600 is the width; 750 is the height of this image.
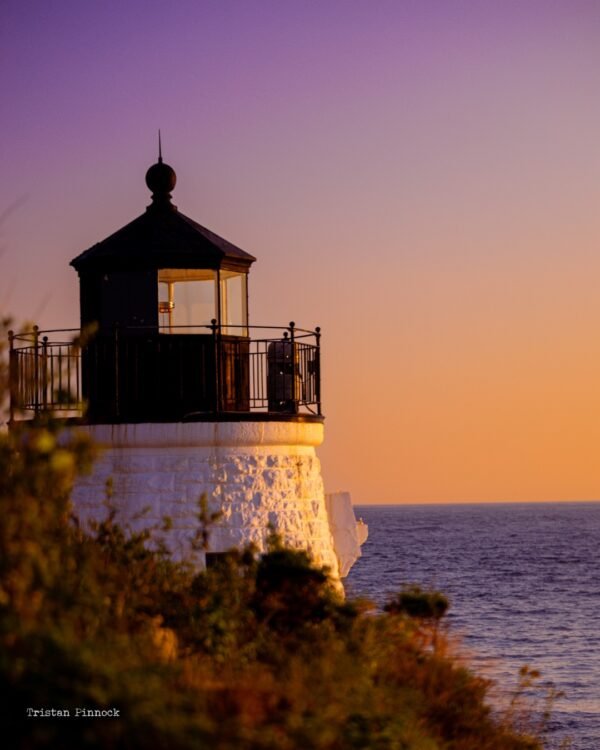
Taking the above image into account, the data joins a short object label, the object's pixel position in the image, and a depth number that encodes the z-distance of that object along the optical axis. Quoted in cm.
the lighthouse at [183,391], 3269
